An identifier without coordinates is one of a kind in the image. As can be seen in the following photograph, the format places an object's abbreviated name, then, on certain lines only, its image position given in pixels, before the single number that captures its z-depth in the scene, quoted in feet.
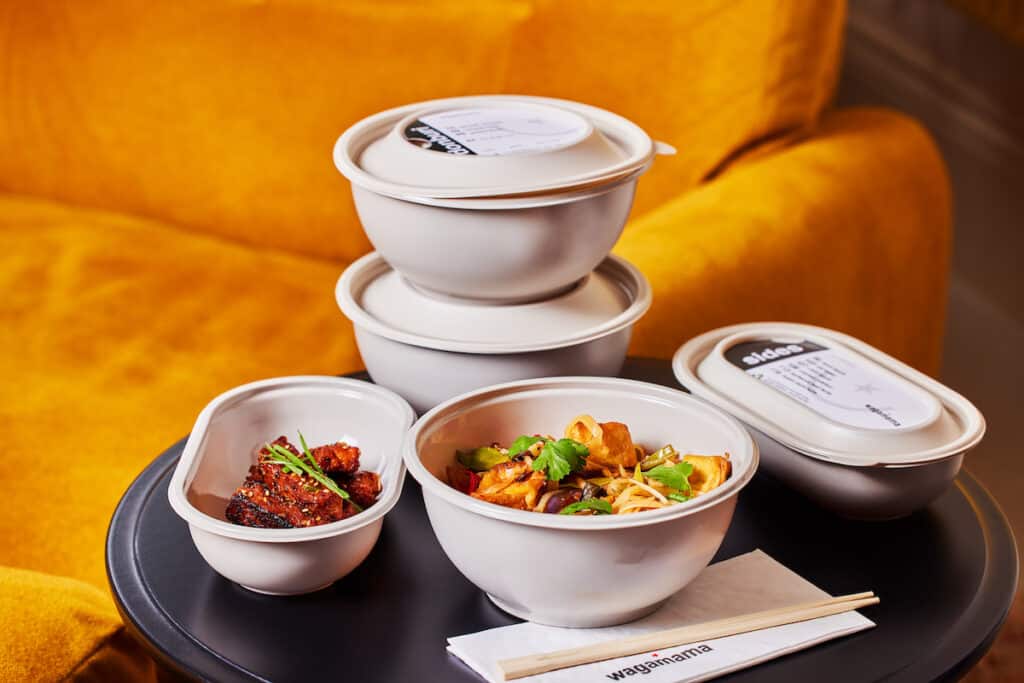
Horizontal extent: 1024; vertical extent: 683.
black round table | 4.06
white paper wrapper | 4.01
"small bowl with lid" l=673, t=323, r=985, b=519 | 4.34
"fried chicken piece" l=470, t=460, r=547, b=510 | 4.12
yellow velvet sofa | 5.52
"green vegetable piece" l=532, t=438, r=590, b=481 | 4.16
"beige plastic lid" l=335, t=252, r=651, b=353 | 4.51
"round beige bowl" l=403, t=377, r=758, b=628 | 3.96
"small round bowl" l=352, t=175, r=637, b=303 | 4.40
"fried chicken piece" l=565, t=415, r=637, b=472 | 4.24
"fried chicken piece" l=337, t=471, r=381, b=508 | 4.32
